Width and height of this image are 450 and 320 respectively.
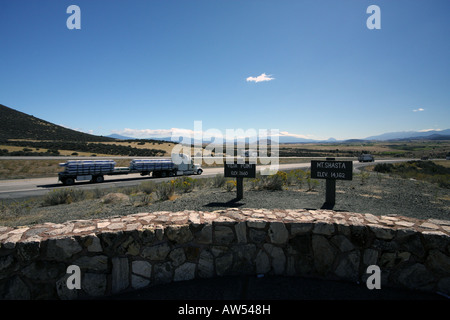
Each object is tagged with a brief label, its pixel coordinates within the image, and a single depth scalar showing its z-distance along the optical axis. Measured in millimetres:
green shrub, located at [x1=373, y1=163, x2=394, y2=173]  25280
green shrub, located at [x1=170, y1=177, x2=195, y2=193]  11227
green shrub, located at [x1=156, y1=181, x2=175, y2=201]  9738
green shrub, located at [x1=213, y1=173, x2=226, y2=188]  12559
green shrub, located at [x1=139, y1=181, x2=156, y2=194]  12061
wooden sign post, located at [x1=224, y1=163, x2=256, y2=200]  9234
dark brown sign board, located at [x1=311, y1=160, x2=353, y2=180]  7582
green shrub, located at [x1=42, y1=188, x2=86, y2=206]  10509
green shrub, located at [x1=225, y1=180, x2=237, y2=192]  10747
